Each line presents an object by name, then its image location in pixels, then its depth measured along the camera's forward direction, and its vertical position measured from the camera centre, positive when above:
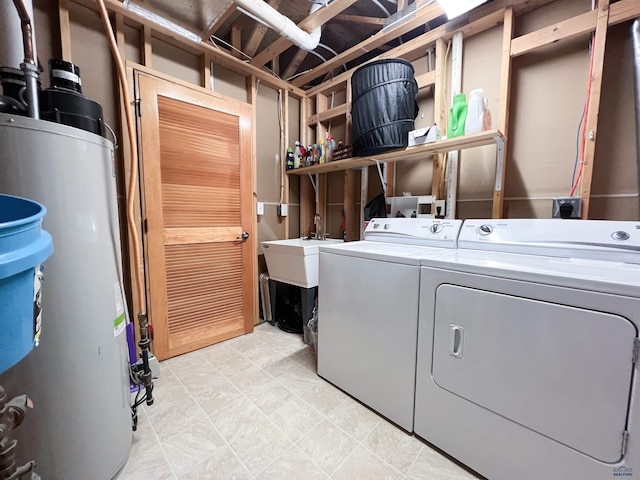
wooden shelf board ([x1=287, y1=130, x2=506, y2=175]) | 1.63 +0.46
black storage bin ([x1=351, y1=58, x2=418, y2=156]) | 1.81 +0.78
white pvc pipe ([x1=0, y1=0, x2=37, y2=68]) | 1.33 +0.91
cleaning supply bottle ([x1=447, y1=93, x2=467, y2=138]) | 1.69 +0.63
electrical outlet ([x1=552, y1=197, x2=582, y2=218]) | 1.53 +0.04
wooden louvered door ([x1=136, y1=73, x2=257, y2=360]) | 1.98 +0.00
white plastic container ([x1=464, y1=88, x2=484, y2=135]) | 1.63 +0.64
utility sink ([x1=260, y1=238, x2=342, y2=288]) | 2.20 -0.43
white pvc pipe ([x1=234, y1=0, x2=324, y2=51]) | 1.75 +1.37
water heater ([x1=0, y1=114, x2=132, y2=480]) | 0.87 -0.36
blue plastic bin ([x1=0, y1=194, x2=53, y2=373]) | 0.48 -0.13
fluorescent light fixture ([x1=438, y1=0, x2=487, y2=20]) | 1.66 +1.34
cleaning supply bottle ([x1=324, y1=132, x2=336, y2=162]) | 2.54 +0.64
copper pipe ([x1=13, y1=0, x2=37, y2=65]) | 1.00 +0.72
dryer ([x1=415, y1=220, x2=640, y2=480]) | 0.85 -0.53
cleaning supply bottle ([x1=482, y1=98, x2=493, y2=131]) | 1.63 +0.59
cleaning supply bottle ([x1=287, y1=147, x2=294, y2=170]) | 2.88 +0.60
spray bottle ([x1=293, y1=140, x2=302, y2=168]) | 2.87 +0.61
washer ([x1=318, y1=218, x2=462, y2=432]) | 1.35 -0.57
